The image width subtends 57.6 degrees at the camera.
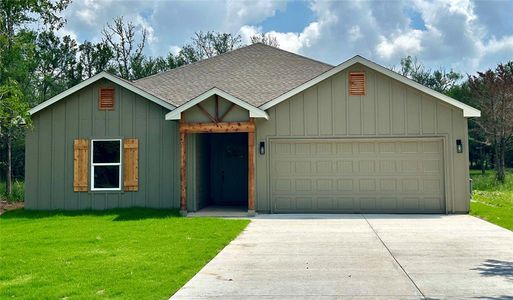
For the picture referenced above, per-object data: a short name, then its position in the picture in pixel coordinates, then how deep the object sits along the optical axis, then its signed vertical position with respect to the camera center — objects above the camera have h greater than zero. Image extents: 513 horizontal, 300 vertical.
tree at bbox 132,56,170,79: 33.09 +7.43
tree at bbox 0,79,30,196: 10.53 +1.49
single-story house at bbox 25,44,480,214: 12.98 +0.58
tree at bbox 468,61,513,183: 24.22 +3.02
